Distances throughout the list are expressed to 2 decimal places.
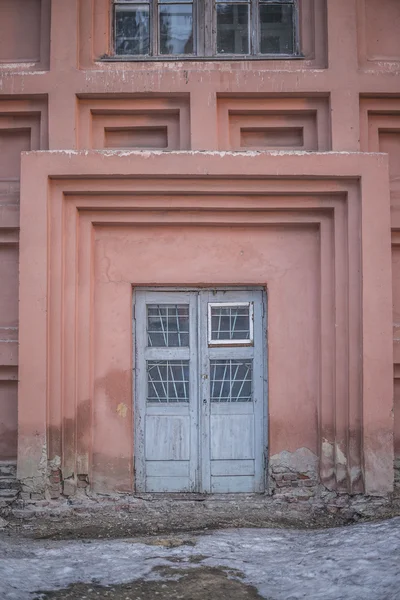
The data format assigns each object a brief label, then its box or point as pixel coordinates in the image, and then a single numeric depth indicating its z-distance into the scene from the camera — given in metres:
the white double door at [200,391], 6.09
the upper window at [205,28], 6.18
